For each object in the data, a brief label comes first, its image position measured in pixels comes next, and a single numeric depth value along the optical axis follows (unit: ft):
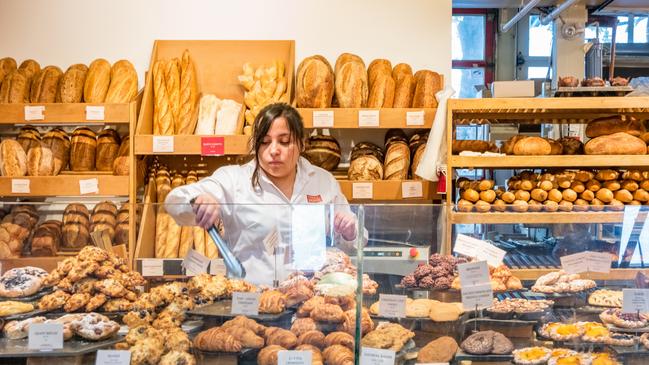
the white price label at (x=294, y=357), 5.76
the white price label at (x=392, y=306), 6.56
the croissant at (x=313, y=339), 5.97
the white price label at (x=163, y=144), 11.46
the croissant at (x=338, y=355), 5.81
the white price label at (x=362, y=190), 11.60
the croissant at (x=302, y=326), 6.08
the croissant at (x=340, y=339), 5.97
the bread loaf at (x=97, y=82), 12.02
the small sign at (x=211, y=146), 11.46
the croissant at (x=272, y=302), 6.35
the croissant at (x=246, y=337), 5.90
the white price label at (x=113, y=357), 5.76
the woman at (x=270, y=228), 6.77
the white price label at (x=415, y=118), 11.68
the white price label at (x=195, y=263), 6.94
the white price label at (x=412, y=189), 11.65
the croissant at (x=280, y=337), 5.93
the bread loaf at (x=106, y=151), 12.22
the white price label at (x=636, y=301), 6.68
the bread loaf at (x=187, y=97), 11.98
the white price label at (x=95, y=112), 11.52
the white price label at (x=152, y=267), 6.98
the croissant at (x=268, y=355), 5.76
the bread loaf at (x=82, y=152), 12.19
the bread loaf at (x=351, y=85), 11.91
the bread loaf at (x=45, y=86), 12.01
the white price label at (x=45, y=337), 5.88
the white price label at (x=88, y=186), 11.34
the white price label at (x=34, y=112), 11.54
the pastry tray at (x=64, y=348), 5.79
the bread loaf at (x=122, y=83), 12.12
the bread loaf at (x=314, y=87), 11.80
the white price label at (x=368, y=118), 11.59
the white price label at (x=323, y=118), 11.55
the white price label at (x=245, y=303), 6.33
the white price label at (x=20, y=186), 11.41
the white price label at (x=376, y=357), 5.89
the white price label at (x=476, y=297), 6.68
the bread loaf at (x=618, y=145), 11.41
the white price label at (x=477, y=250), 7.06
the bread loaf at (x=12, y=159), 11.61
